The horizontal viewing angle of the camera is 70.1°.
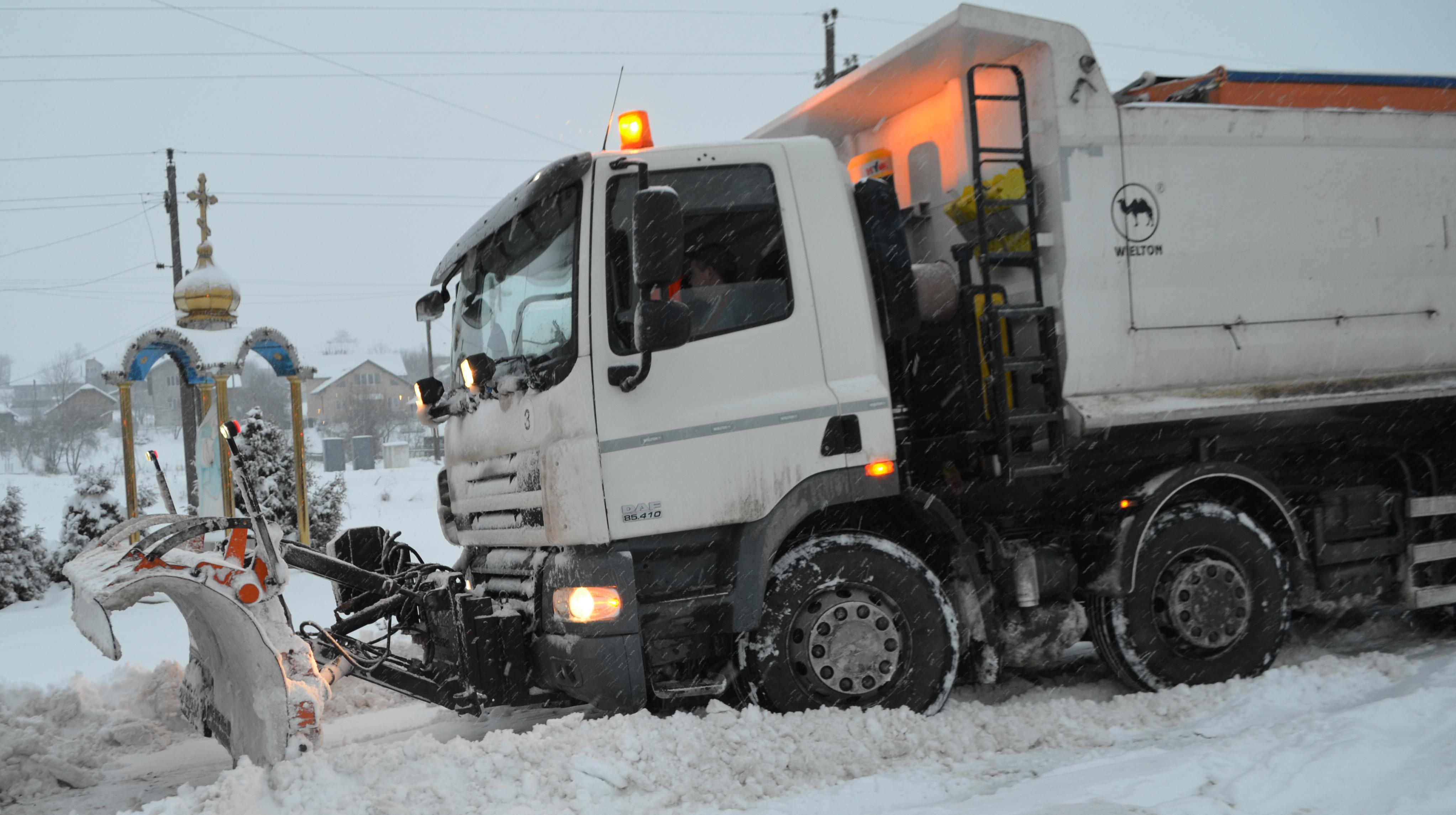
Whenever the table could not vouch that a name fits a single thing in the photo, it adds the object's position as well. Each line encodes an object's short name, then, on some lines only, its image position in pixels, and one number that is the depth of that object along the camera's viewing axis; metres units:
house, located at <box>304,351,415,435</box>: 60.47
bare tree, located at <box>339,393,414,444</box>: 49.22
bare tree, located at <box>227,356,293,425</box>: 45.34
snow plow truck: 4.34
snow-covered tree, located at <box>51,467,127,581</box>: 13.35
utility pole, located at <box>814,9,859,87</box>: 22.83
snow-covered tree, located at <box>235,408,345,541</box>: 14.26
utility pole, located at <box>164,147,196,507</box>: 18.11
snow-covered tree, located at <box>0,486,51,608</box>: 11.99
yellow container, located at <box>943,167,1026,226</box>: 5.13
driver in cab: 4.50
